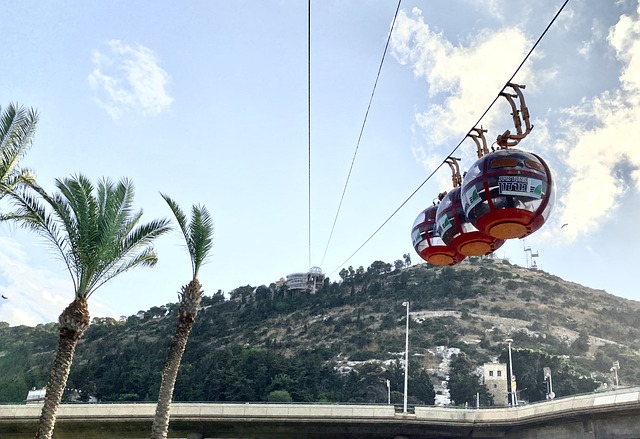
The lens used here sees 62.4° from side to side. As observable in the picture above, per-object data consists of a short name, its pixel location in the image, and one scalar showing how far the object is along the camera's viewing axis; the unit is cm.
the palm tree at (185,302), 1998
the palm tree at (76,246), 1695
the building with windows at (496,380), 10335
